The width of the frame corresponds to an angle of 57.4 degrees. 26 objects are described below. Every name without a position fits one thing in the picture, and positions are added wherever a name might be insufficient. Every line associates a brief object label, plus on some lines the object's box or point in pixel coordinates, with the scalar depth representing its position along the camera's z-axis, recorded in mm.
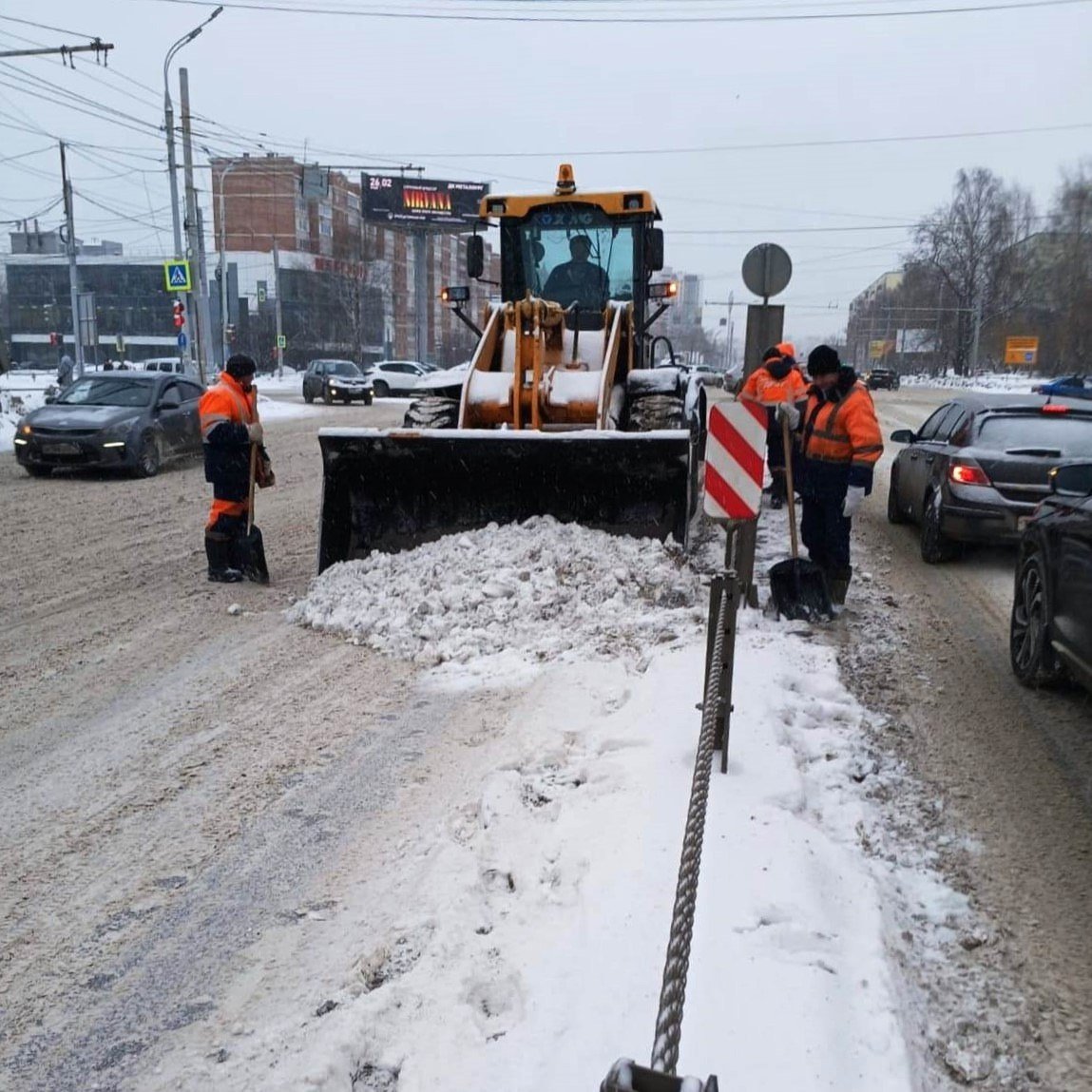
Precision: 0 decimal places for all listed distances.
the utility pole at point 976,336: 76000
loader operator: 9930
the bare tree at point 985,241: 81688
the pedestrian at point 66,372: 32281
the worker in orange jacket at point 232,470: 7988
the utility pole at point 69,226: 39281
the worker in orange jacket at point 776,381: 10703
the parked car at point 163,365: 38562
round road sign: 11172
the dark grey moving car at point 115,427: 14234
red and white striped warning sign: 5547
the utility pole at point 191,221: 25641
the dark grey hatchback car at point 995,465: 8258
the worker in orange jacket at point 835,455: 7043
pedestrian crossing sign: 25422
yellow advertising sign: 73375
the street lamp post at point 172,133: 22969
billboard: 67312
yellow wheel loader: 7543
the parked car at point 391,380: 40594
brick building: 70375
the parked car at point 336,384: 34406
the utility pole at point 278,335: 54156
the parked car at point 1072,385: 16973
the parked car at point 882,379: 61719
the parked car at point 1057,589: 4945
